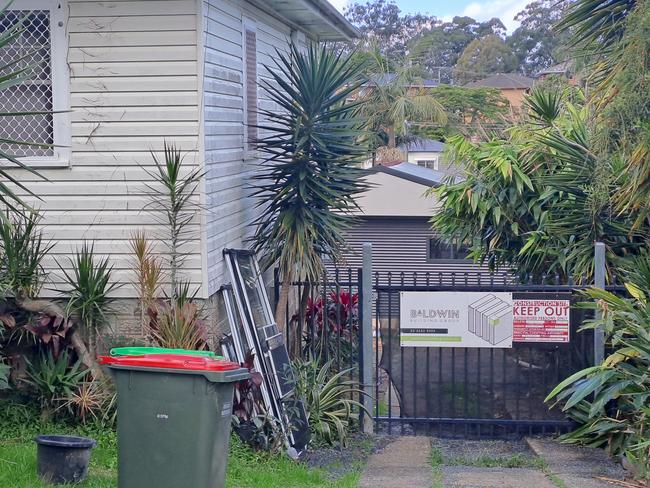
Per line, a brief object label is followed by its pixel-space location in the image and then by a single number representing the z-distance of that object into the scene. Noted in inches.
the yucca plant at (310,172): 367.2
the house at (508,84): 2165.4
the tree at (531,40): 2699.3
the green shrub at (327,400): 343.6
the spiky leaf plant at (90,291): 321.4
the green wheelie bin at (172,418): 235.9
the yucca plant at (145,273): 322.0
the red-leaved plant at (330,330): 381.4
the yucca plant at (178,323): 311.7
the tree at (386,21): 2783.0
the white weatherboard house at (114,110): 329.4
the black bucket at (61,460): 258.7
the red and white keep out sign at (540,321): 360.2
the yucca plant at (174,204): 326.0
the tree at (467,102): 1600.6
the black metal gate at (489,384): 363.9
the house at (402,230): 794.2
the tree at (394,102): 1268.5
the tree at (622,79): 317.7
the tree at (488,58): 2760.8
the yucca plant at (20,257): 311.1
